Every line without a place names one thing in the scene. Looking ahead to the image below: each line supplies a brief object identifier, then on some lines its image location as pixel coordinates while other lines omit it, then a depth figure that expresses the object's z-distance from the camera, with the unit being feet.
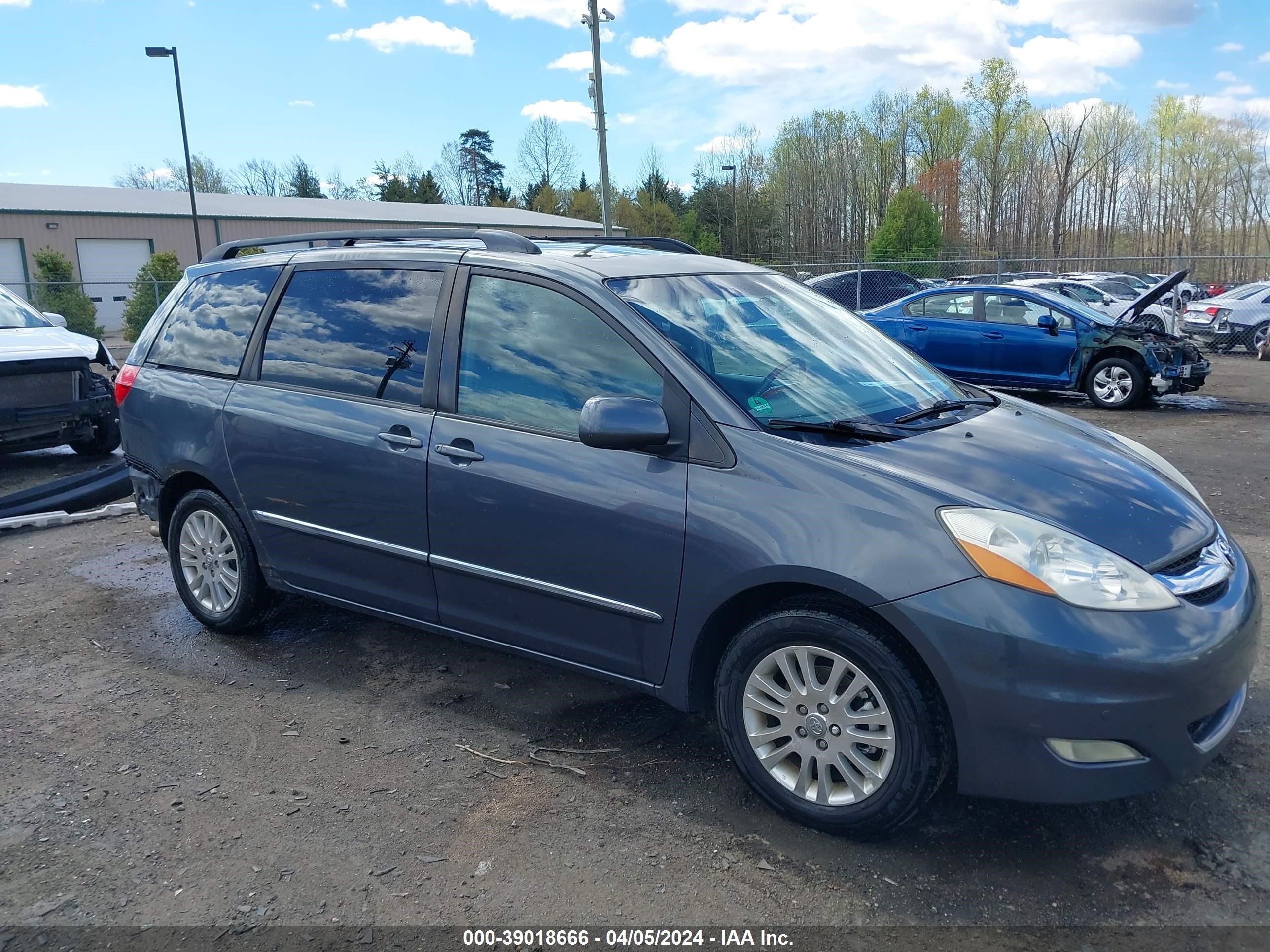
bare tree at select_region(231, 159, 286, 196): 257.75
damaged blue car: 40.42
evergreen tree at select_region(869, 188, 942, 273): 123.54
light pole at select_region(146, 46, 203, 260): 83.71
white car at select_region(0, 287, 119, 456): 26.86
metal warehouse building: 122.21
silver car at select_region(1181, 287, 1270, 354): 62.85
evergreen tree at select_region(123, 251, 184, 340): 83.66
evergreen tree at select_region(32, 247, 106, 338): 80.02
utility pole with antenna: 64.23
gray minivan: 8.72
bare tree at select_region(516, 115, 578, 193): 241.14
